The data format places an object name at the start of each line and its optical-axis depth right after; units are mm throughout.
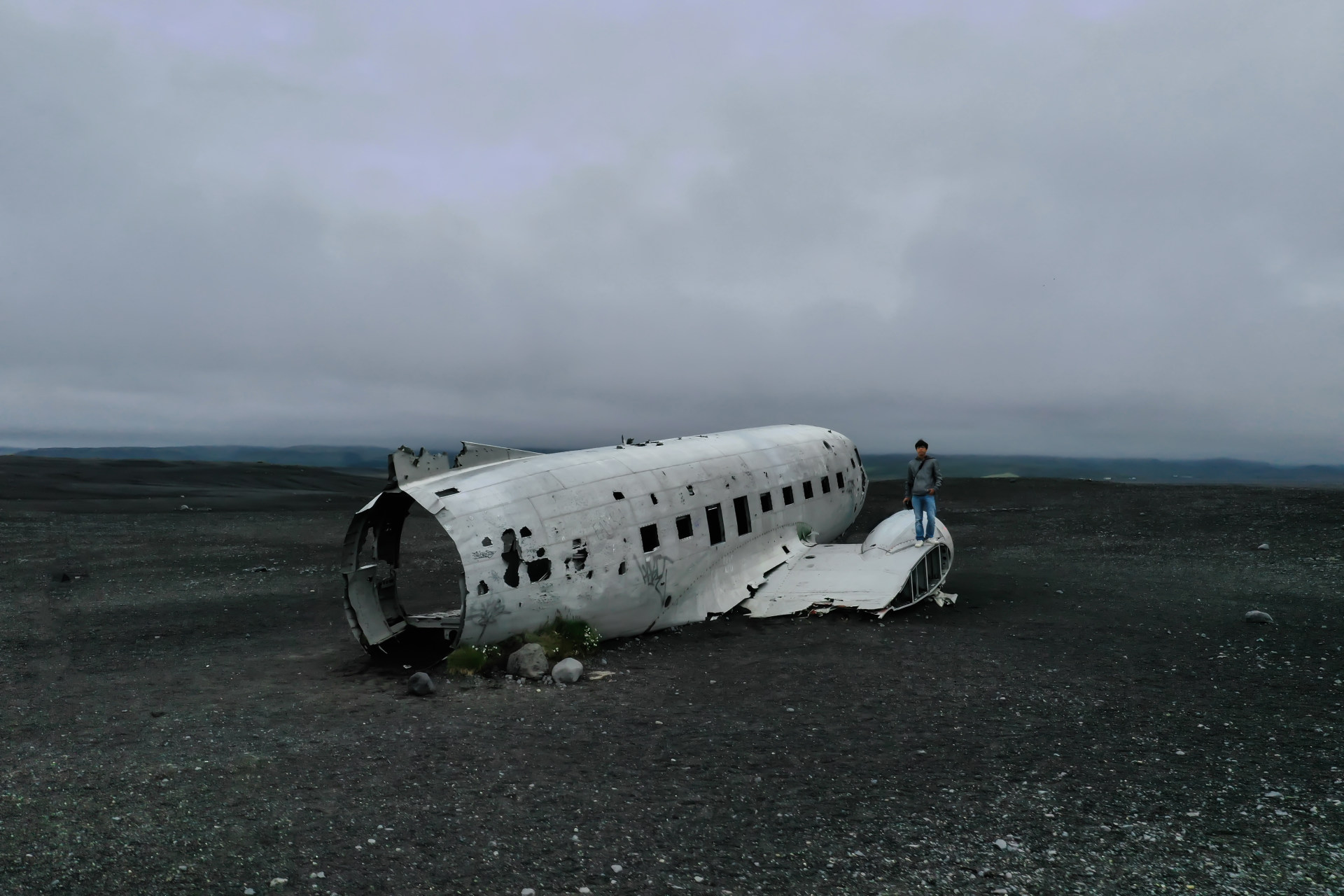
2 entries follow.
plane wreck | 13531
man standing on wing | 18594
